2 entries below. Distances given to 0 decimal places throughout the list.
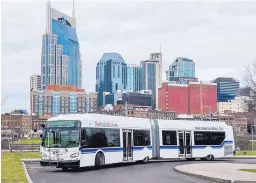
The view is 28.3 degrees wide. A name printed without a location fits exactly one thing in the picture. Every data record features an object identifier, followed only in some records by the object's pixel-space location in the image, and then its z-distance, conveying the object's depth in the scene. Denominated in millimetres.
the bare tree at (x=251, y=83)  37031
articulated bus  24938
